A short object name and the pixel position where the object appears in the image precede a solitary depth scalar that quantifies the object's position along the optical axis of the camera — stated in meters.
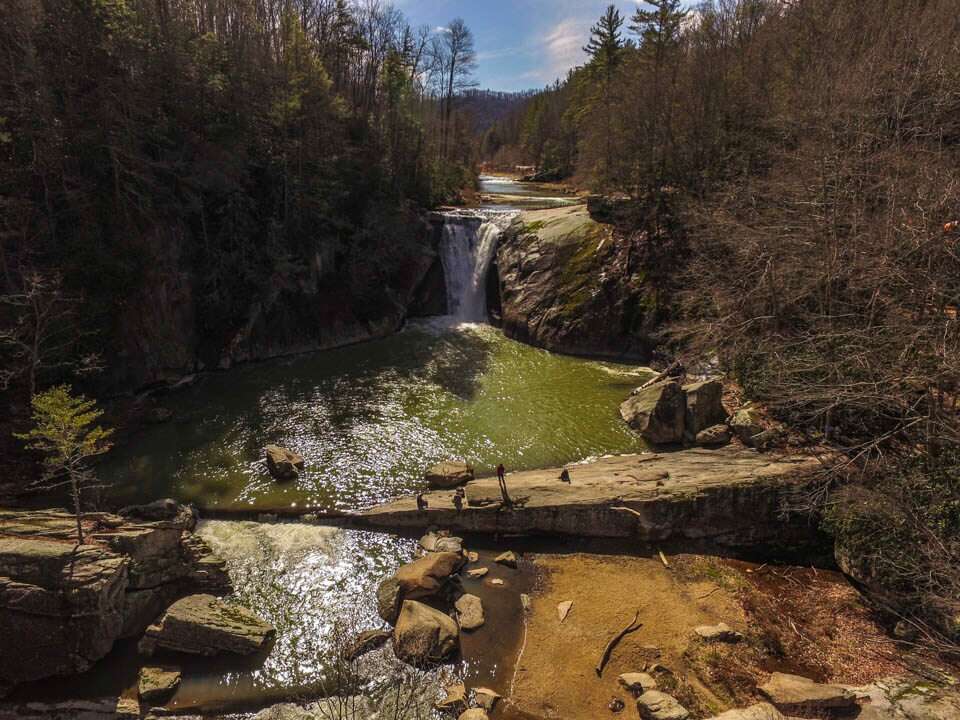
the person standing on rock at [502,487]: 13.04
